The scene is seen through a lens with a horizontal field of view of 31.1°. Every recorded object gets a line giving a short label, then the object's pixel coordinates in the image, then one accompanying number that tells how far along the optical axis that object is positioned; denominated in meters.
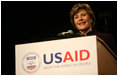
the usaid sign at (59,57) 2.75
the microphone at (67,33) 3.11
